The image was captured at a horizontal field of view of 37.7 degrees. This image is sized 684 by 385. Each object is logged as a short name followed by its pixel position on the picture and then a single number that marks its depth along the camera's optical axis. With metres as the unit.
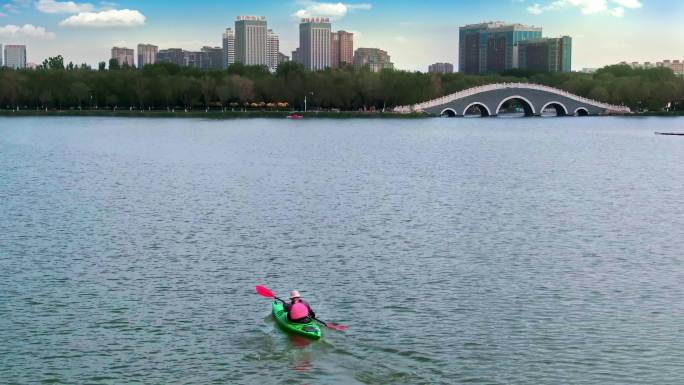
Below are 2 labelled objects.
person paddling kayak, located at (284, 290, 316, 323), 18.66
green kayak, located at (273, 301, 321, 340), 18.44
